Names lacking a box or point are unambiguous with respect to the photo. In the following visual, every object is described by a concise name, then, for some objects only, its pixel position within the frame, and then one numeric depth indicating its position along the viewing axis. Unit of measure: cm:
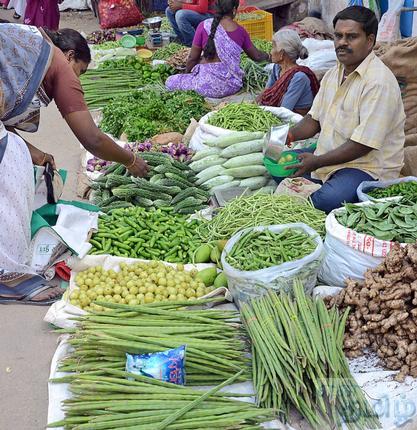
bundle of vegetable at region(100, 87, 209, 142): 583
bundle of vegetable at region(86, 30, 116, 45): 979
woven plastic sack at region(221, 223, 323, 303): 332
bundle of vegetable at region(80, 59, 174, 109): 728
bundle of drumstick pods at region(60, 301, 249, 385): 289
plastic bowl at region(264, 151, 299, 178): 453
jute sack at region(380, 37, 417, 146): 484
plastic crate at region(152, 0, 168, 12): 1190
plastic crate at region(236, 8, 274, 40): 839
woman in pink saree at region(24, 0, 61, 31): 990
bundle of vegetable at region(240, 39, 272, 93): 712
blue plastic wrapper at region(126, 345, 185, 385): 278
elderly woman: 548
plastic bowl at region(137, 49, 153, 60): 874
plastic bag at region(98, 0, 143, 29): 1058
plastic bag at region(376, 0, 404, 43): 641
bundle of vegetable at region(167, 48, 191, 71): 796
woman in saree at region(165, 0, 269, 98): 673
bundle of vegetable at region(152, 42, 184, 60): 858
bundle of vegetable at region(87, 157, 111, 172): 538
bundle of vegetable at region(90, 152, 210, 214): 467
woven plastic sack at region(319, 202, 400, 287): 342
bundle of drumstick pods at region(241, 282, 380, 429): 269
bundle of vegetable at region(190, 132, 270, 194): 489
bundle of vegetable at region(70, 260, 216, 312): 353
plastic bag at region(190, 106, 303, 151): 521
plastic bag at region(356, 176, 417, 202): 401
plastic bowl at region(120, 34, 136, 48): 917
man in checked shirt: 397
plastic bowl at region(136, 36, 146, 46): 936
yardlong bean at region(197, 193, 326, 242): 394
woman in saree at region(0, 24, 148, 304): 381
